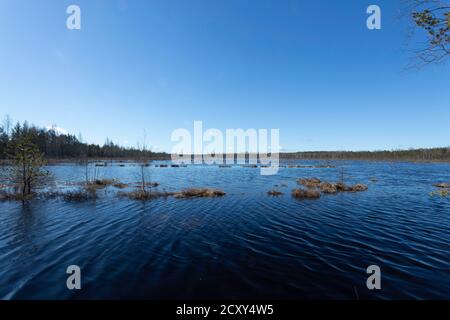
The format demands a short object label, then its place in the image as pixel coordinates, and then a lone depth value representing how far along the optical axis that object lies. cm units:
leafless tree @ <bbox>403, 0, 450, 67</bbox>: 427
